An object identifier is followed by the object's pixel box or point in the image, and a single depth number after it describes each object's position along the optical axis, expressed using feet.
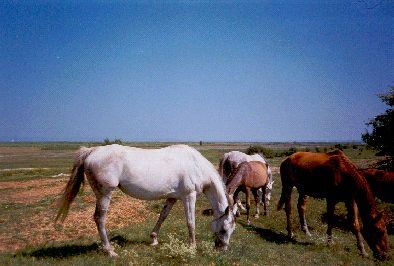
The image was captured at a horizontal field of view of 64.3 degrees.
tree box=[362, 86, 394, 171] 52.65
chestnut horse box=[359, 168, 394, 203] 42.06
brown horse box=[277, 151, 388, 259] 31.27
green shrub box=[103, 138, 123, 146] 169.23
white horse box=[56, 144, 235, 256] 25.58
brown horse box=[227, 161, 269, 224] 43.45
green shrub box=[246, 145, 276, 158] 185.09
